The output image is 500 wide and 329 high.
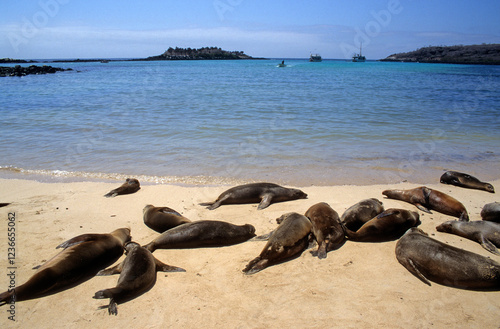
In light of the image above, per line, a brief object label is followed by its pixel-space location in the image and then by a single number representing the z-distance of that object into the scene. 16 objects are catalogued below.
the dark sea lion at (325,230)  4.37
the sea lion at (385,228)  4.63
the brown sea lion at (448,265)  3.51
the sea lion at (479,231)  4.47
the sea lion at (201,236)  4.45
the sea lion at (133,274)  3.30
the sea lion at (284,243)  4.00
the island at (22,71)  45.31
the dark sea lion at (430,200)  5.52
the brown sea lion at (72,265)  3.37
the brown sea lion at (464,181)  6.78
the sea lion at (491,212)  5.05
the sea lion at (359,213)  4.99
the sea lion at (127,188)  6.41
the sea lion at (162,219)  4.89
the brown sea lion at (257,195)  6.07
